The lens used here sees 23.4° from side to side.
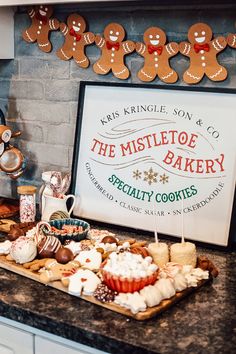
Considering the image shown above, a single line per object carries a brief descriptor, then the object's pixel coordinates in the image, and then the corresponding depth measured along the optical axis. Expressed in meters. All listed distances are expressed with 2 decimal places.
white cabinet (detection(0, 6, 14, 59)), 2.04
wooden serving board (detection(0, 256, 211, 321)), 1.28
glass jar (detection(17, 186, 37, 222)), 1.94
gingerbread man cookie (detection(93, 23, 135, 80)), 1.83
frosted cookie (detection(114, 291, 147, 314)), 1.28
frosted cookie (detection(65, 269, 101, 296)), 1.38
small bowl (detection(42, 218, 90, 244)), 1.67
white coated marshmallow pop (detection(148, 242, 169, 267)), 1.51
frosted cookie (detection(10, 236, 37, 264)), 1.55
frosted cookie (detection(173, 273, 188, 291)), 1.39
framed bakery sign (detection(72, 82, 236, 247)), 1.69
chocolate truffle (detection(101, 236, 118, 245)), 1.65
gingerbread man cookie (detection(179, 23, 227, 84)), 1.67
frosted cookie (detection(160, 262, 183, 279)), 1.43
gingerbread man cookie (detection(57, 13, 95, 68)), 1.91
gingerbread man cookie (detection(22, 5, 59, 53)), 1.97
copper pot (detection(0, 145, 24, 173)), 2.02
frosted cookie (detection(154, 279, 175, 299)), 1.34
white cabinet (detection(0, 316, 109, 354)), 1.30
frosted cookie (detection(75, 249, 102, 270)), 1.49
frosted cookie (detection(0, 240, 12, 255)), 1.63
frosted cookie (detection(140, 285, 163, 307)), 1.30
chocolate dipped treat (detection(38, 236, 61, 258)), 1.57
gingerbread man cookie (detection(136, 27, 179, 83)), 1.75
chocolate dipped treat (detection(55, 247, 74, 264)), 1.53
